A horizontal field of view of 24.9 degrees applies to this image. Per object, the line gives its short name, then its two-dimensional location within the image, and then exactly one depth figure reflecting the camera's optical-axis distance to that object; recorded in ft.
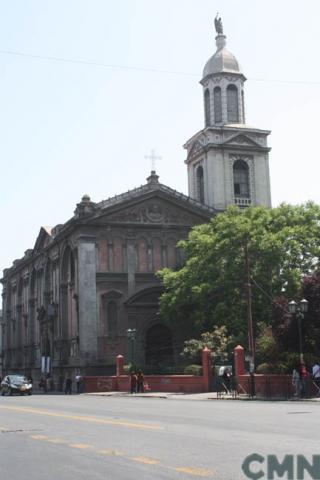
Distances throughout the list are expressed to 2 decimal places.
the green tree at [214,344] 141.69
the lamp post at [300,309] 103.86
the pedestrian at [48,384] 197.67
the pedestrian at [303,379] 98.09
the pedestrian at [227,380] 120.57
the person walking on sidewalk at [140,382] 143.54
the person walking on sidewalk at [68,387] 168.34
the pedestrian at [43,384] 186.29
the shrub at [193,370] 140.55
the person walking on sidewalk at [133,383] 143.02
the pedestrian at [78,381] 167.91
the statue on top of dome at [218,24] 214.69
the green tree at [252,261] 144.97
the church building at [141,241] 182.29
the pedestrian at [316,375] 99.40
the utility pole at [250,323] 112.78
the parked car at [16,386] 157.89
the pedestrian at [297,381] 99.50
